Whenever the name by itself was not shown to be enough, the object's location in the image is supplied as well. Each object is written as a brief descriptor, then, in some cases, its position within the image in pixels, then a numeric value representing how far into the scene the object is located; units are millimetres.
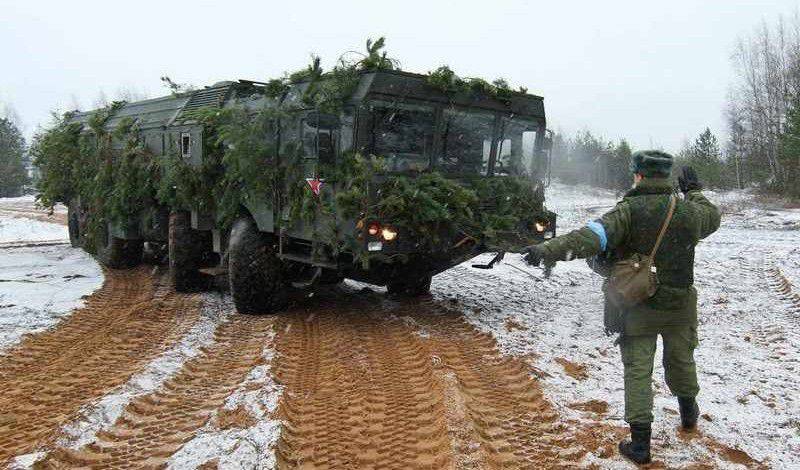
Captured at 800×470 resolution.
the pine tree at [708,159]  41281
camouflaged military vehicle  6602
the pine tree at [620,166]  45609
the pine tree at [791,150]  26500
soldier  3498
